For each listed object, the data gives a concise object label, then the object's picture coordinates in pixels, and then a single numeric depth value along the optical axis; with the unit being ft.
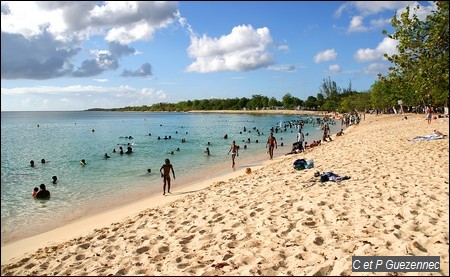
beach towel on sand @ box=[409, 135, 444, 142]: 50.74
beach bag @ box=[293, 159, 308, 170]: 47.70
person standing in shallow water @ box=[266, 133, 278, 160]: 79.34
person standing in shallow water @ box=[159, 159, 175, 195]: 48.91
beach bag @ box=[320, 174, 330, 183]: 37.03
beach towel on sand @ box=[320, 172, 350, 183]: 36.81
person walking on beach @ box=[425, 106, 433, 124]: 105.36
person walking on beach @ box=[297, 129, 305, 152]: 81.86
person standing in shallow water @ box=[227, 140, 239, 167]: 73.85
